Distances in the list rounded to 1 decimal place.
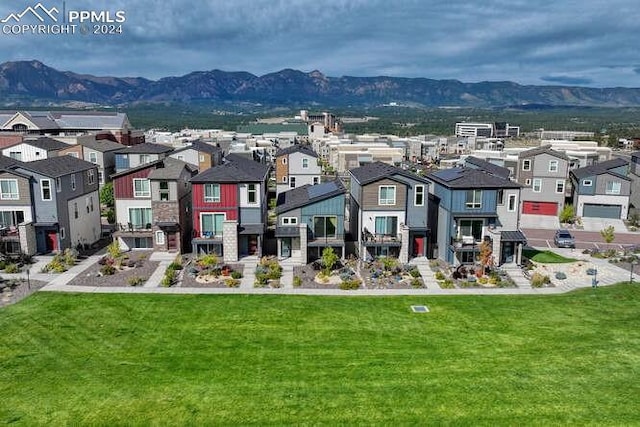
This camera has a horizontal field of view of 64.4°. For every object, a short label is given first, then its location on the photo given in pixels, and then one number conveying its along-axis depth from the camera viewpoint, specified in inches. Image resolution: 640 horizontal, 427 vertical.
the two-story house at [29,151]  2196.1
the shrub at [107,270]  1406.3
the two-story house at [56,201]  1552.7
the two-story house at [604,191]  2135.8
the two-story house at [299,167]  2482.8
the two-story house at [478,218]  1514.5
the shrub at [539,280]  1358.3
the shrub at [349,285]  1336.1
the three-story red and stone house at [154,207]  1593.3
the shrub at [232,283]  1337.4
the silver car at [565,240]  1747.0
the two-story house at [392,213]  1542.8
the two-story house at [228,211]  1552.7
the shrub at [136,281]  1338.6
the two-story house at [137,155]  2244.1
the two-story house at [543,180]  2162.9
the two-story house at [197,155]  2336.5
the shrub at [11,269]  1402.6
